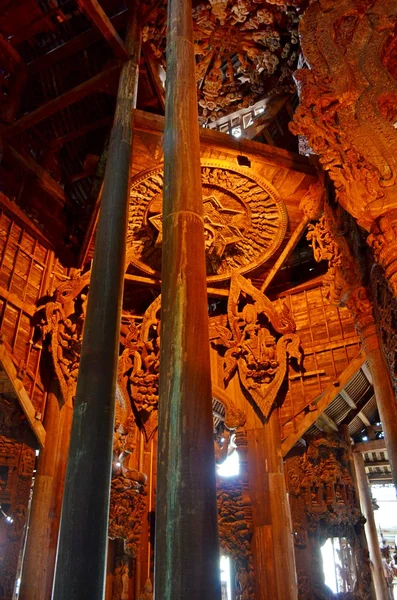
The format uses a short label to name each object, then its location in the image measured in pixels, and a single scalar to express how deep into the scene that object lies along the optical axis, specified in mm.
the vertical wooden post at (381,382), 5355
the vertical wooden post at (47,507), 6332
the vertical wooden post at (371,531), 10868
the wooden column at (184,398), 2918
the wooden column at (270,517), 6758
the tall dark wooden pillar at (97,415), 3787
